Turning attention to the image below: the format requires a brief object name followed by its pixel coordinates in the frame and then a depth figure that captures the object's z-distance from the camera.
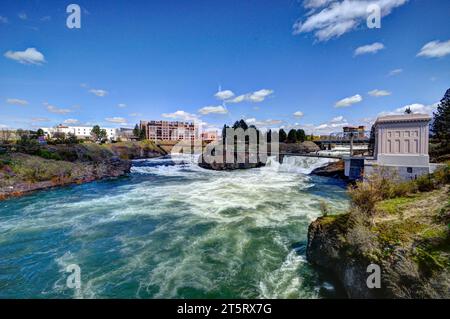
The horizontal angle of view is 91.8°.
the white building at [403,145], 25.84
